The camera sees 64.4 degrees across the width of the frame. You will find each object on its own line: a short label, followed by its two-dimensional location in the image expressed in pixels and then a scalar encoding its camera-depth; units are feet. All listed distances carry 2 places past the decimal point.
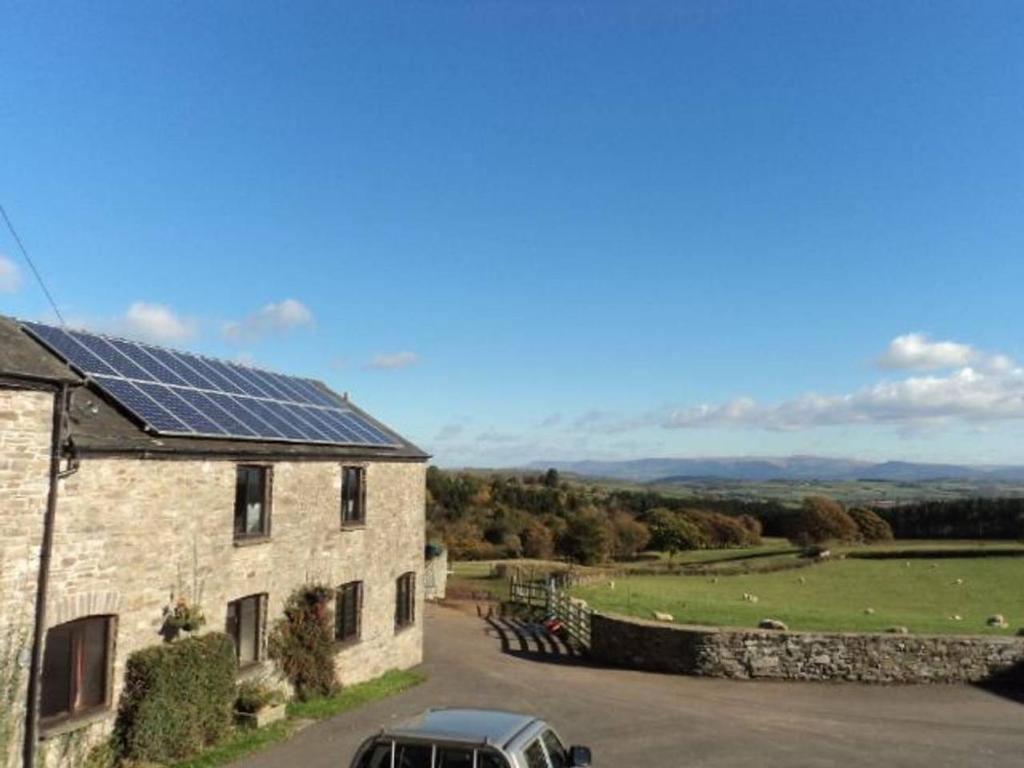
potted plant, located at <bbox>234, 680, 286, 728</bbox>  53.01
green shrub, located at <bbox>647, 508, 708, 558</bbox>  258.78
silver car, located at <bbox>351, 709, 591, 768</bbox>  26.40
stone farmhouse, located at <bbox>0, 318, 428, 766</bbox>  39.24
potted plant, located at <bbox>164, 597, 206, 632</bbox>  48.75
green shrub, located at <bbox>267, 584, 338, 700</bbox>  59.77
